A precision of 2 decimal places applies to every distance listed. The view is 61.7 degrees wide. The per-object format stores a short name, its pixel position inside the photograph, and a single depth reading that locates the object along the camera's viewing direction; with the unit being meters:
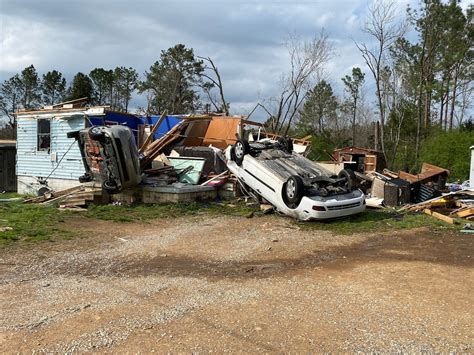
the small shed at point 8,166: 19.81
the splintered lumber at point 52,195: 12.51
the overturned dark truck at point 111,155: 11.56
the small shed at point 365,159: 18.88
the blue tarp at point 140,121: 15.92
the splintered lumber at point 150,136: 15.52
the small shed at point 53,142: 15.27
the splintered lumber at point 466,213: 10.15
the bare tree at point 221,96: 28.24
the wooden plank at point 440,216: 9.48
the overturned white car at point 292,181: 9.20
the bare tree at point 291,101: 28.75
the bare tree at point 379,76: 27.02
